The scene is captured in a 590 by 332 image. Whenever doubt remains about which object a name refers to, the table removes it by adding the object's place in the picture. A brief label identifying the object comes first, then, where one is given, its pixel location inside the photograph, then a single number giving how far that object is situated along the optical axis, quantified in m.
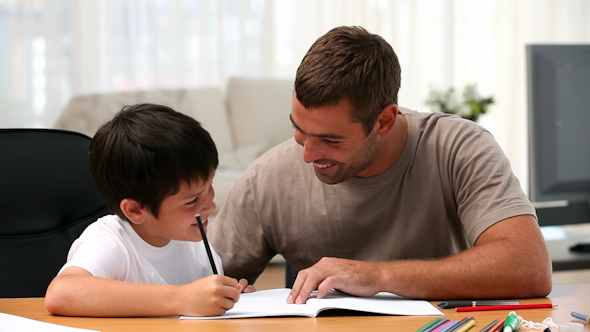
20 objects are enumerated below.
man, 2.15
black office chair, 2.32
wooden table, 1.93
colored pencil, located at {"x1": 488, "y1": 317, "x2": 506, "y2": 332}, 1.89
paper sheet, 1.92
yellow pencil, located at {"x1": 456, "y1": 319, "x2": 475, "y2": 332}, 1.90
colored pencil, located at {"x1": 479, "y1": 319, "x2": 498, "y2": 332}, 1.89
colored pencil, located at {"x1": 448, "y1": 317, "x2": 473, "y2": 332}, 1.90
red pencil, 2.01
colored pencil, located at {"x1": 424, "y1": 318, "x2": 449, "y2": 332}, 1.90
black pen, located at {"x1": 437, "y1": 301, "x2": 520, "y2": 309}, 2.04
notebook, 1.99
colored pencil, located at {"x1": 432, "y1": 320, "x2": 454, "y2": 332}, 1.89
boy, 2.17
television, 3.06
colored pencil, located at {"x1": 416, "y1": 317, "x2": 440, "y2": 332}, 1.89
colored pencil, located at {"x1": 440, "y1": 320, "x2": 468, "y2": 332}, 1.89
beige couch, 5.68
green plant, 5.06
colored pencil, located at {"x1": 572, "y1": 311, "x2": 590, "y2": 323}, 1.94
